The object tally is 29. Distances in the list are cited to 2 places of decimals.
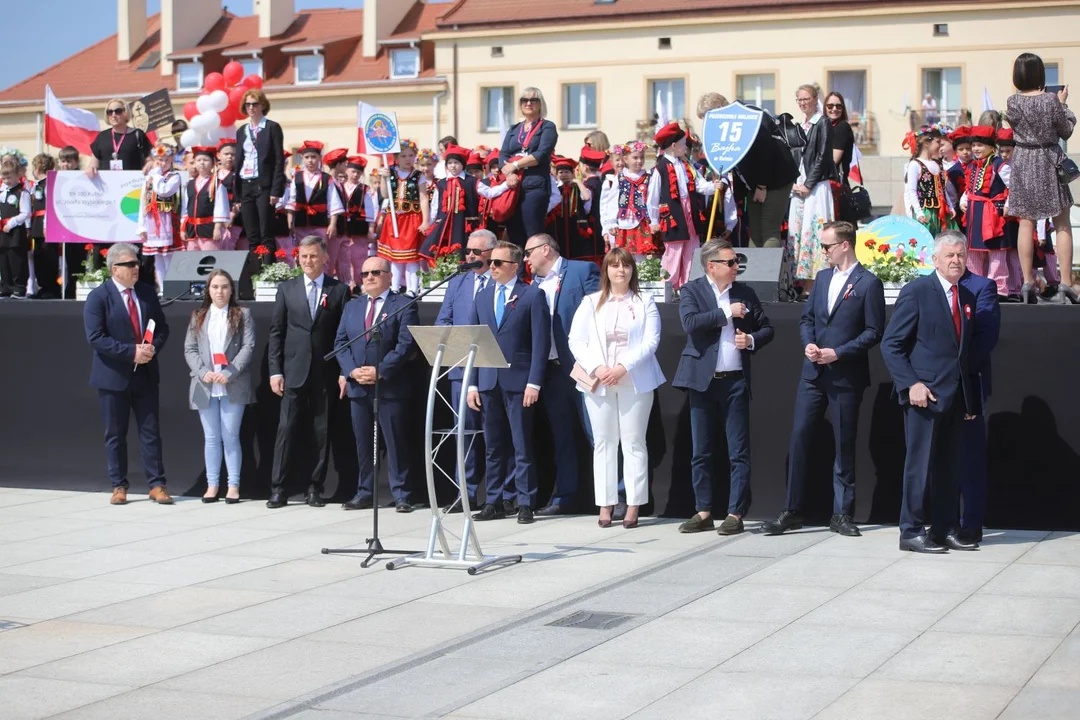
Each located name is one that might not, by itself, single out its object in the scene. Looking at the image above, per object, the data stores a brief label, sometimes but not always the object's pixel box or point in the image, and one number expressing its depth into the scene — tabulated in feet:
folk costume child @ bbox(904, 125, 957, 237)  43.86
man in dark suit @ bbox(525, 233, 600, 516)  37.70
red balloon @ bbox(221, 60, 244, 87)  65.57
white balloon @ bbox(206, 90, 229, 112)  65.00
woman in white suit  35.01
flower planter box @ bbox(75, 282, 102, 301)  48.34
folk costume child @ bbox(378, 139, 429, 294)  48.62
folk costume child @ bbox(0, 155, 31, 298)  52.60
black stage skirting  33.65
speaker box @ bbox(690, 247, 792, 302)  38.11
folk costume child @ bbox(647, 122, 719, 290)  42.70
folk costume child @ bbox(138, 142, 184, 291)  49.93
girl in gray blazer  40.70
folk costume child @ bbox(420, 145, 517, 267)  46.93
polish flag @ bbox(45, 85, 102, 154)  57.21
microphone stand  29.89
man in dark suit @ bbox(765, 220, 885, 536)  32.83
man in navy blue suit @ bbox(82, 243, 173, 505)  40.34
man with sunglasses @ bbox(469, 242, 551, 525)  36.58
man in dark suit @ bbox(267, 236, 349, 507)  40.11
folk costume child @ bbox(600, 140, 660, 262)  43.55
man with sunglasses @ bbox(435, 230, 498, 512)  37.17
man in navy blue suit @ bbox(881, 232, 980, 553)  30.60
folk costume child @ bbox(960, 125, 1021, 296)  39.01
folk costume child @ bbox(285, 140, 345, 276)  49.34
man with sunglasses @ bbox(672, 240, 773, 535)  33.99
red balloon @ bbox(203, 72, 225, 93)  66.33
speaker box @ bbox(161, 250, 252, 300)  44.70
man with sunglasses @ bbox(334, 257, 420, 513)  38.70
